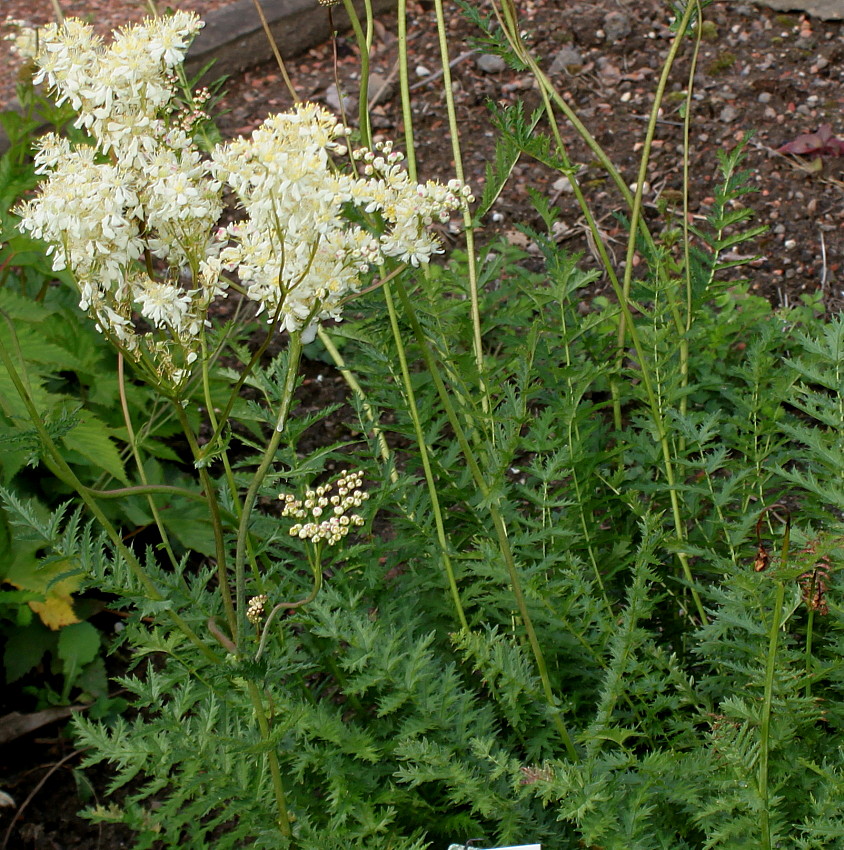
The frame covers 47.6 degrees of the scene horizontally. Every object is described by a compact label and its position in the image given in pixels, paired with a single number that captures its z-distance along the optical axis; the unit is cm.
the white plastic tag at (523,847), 138
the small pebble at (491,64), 445
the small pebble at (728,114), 405
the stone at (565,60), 439
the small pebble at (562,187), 387
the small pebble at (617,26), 448
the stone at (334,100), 423
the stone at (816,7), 439
